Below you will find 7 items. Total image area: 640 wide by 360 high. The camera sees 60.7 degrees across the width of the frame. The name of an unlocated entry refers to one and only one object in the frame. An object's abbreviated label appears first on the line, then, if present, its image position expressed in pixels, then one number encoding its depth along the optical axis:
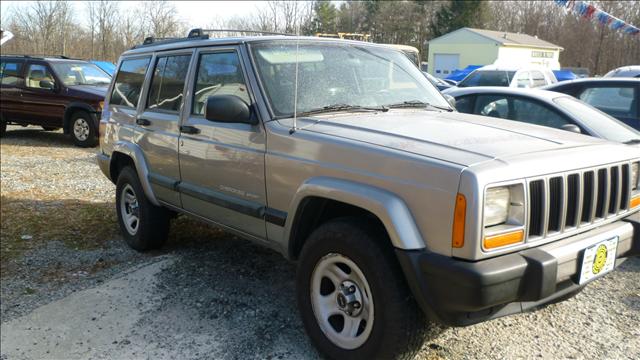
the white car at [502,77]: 16.48
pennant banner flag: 16.33
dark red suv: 11.32
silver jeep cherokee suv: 2.50
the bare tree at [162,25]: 27.61
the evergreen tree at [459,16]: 51.62
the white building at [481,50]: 38.53
